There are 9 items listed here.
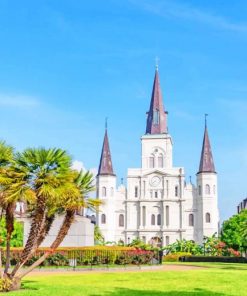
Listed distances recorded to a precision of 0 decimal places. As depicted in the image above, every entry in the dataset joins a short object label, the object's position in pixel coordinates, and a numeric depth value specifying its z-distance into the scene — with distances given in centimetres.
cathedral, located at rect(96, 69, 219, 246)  8188
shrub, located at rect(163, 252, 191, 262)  5172
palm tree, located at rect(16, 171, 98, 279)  1653
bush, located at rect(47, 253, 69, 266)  3025
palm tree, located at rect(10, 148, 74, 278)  1623
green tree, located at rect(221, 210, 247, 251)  6506
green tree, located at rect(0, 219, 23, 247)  5575
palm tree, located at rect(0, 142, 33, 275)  1598
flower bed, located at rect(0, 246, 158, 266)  3036
